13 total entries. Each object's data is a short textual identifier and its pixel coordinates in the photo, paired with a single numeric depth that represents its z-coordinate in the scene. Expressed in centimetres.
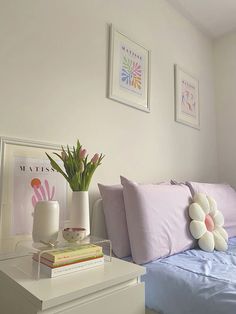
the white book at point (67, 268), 89
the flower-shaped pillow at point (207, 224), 151
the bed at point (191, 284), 96
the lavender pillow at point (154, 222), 129
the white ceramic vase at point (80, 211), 118
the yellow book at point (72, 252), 91
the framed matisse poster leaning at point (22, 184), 118
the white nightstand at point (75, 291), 77
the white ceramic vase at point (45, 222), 107
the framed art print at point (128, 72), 174
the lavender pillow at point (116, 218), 138
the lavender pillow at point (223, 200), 183
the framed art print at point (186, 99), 227
